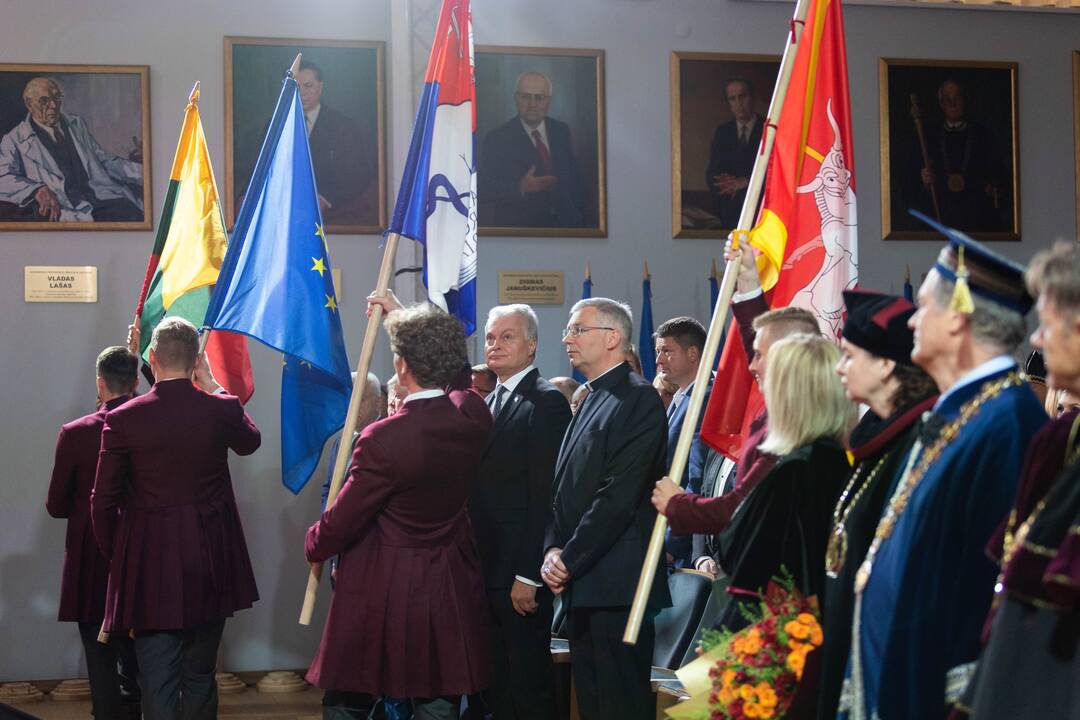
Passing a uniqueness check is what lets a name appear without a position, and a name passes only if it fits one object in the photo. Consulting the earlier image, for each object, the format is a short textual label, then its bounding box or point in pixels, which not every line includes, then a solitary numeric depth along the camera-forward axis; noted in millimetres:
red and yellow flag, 4824
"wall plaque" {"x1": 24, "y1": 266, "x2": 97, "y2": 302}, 8672
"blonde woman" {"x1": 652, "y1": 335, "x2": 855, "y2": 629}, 3443
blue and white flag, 5777
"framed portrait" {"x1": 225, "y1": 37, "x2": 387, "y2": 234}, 8867
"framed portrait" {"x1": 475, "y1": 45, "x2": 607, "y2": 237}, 9164
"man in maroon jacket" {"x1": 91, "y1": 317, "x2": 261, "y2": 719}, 5438
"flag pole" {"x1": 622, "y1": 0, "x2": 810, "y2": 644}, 4117
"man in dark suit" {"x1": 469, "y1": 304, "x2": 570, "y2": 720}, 5391
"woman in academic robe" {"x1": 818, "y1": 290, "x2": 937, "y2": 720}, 3090
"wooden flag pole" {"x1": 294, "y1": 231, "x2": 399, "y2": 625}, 5047
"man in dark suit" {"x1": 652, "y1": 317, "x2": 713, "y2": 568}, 6391
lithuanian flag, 6566
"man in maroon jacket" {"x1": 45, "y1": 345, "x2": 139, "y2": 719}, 6262
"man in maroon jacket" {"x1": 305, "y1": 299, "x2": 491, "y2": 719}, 4469
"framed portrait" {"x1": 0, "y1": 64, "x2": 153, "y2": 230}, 8602
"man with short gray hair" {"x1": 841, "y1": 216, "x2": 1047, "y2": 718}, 2713
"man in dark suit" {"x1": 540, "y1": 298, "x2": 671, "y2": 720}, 4867
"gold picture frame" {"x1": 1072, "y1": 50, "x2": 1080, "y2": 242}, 9898
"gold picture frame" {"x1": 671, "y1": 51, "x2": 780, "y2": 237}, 9406
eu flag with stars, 5656
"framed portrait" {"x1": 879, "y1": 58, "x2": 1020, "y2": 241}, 9633
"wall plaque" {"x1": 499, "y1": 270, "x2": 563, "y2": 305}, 9203
